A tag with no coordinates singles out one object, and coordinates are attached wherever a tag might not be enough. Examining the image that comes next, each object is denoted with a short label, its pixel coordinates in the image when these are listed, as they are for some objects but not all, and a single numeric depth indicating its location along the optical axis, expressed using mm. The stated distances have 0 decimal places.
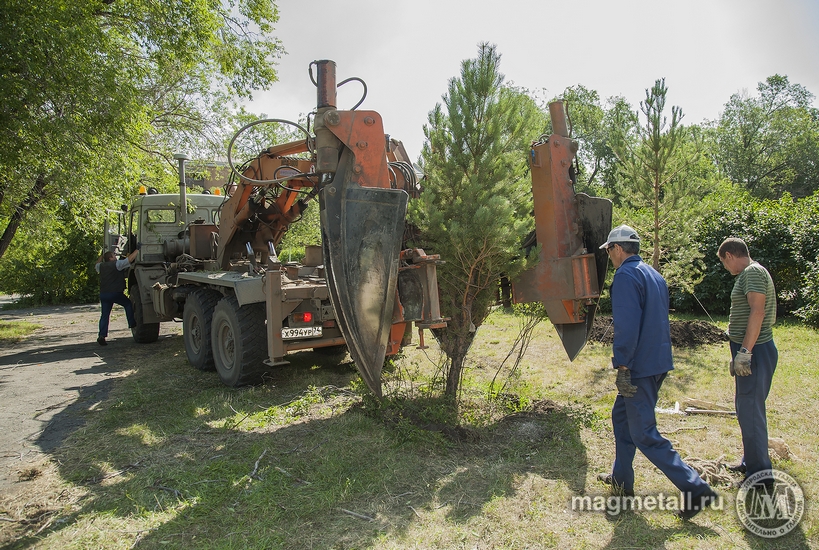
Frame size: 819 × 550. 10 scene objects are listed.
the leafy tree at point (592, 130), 29031
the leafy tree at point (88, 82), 8117
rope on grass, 3881
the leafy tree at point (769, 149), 36188
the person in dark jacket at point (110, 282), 10203
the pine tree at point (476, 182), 4738
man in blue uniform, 3422
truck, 4148
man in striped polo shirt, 3705
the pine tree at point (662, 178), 8656
